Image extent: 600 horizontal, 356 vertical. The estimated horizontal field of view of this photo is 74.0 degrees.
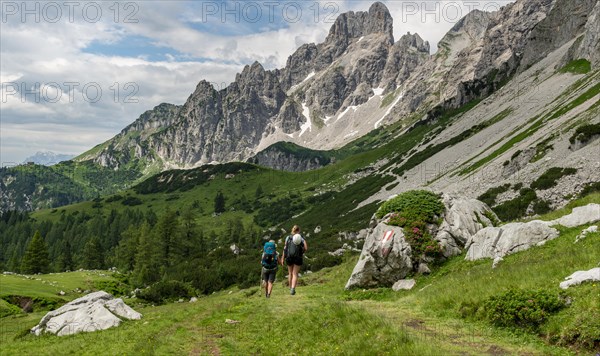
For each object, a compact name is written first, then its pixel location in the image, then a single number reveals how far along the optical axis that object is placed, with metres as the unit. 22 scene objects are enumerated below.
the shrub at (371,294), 21.42
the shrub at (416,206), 25.72
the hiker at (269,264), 22.22
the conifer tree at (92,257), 111.69
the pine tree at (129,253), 102.38
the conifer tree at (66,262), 111.06
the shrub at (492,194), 55.51
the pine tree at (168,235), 95.44
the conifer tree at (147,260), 80.38
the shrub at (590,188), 40.28
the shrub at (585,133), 52.18
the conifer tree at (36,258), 92.25
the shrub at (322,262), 54.66
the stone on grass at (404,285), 21.80
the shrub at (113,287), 69.99
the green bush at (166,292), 60.41
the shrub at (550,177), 47.50
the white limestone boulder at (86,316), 20.27
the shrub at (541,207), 42.91
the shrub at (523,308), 11.88
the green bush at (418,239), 23.59
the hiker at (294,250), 21.50
